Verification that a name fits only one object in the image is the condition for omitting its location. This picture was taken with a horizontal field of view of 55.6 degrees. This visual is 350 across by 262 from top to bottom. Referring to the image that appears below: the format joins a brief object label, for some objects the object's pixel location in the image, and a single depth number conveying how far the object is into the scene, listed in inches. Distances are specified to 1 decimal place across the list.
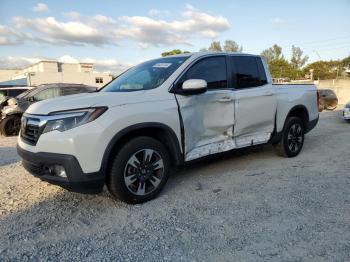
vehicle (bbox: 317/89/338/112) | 757.9
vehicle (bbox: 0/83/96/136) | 412.8
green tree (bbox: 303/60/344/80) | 2691.9
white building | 2350.1
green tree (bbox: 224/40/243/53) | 2474.4
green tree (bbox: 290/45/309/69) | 2886.3
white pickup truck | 136.8
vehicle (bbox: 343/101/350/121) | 469.8
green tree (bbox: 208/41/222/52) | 2529.0
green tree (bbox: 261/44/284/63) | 2798.2
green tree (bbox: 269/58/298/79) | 2352.1
